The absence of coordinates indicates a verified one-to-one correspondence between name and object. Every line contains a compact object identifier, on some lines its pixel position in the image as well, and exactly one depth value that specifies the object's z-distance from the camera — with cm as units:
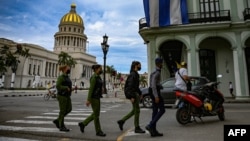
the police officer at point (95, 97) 540
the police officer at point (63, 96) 601
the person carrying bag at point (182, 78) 728
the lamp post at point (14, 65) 6541
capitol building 8111
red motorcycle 667
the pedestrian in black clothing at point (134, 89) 554
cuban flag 1753
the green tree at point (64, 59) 8994
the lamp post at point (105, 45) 2289
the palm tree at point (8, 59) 6719
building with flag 1756
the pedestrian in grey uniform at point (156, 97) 528
